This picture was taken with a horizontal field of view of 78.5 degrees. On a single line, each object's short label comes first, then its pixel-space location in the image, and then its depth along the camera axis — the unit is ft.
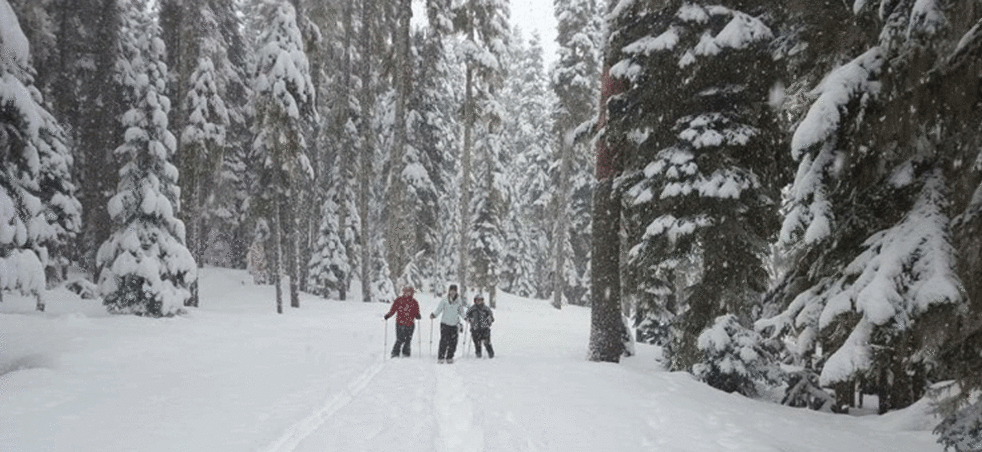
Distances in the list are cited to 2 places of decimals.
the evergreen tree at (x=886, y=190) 17.02
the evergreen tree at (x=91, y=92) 80.38
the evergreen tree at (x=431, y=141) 101.91
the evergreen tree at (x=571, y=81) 96.73
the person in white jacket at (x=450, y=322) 46.75
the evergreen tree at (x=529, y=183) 136.56
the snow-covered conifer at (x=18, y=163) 32.30
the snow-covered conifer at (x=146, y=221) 58.34
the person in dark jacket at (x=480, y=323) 49.52
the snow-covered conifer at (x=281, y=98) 76.54
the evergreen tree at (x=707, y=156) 33.78
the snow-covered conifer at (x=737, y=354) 33.83
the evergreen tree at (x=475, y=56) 86.69
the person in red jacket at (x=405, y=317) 48.57
